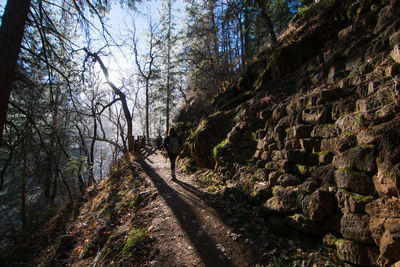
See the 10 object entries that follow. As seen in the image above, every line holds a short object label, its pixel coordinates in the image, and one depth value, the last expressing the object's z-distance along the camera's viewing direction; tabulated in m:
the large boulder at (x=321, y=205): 2.47
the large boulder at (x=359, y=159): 2.20
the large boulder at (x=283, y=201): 2.91
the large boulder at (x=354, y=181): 2.17
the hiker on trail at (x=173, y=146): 6.43
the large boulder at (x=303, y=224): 2.55
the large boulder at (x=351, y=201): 2.13
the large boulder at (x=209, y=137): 6.51
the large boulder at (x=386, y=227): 1.71
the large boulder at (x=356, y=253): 1.91
